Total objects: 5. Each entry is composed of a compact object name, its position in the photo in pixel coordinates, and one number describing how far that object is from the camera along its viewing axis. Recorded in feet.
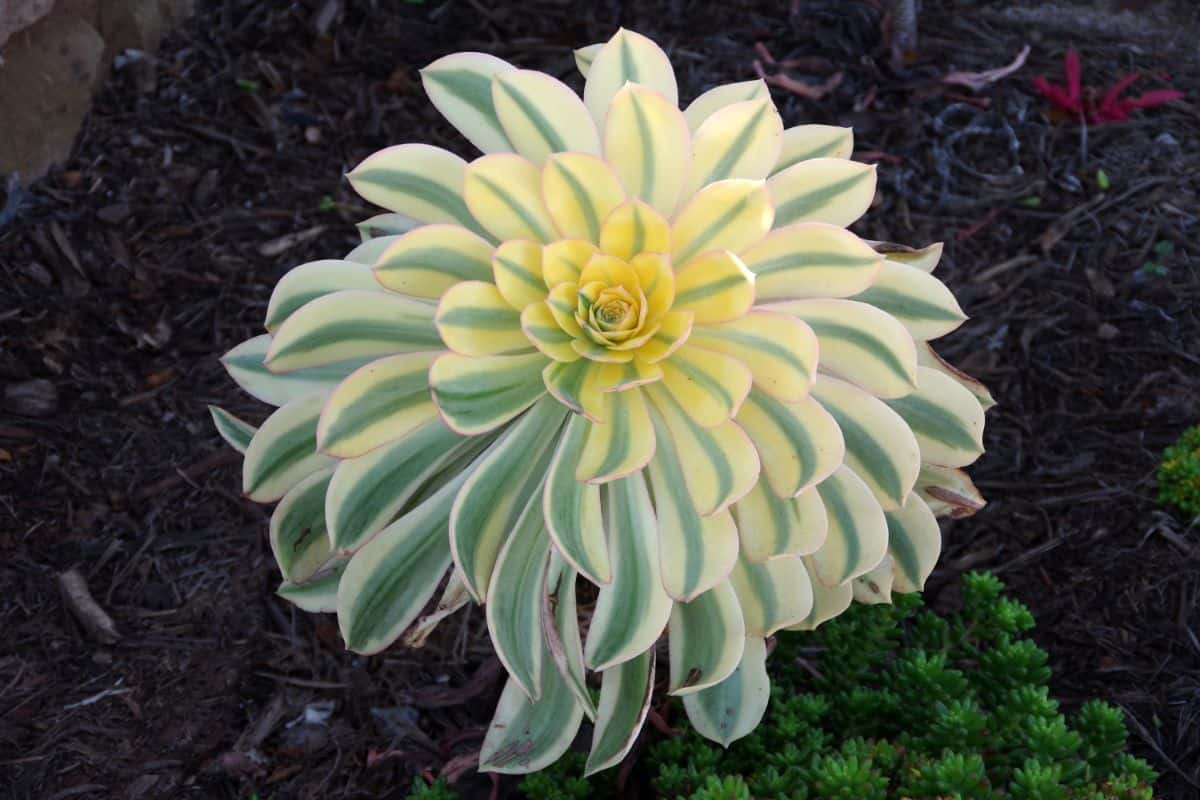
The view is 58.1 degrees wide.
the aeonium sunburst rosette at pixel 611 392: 4.27
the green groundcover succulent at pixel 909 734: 4.94
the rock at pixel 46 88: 8.55
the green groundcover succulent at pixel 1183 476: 7.39
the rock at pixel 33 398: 7.78
